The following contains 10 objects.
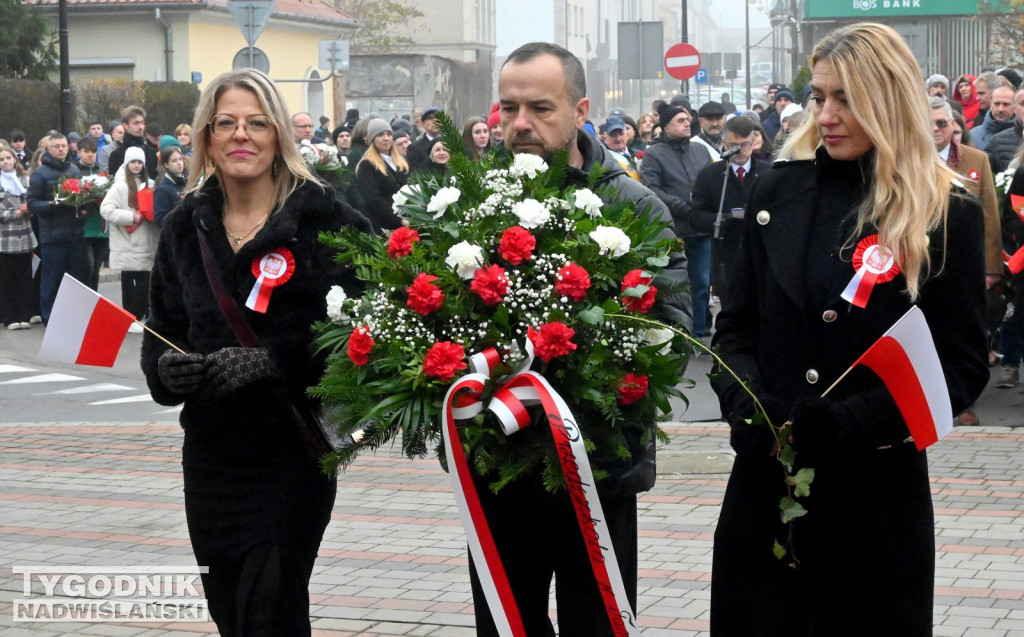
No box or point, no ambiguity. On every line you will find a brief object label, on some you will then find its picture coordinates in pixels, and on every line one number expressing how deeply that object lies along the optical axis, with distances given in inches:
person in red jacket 663.1
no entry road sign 968.3
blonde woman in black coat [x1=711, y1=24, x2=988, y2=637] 131.1
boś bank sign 1749.5
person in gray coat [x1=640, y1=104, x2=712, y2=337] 545.3
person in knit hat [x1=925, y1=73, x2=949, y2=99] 642.8
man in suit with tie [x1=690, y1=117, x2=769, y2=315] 507.5
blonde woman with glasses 165.6
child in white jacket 588.7
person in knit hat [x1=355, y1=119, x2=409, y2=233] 588.7
